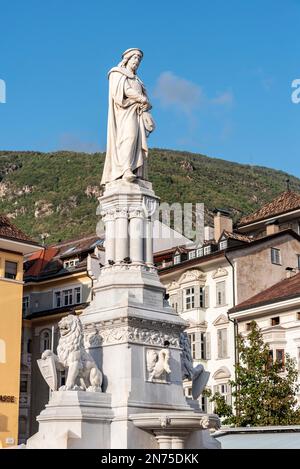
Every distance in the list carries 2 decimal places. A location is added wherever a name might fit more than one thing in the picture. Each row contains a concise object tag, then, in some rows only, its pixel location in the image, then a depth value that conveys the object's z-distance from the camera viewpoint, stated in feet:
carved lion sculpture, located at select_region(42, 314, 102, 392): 54.13
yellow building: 163.53
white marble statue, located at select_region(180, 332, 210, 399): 59.21
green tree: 120.98
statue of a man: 61.93
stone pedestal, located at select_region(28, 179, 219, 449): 52.65
